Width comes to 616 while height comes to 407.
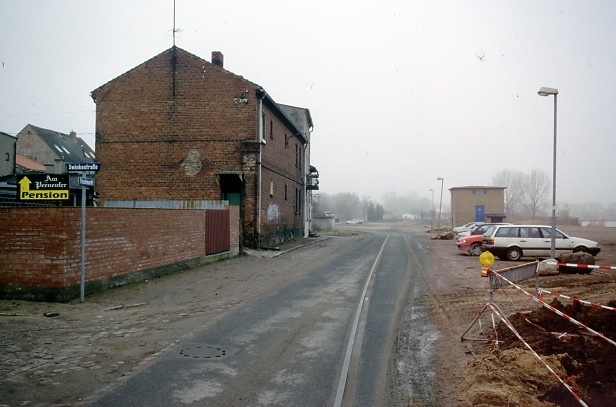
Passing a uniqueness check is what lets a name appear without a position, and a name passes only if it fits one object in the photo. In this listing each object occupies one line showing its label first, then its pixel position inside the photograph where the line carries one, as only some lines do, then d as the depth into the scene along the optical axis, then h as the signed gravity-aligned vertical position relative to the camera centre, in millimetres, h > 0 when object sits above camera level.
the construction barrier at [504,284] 5080 -1343
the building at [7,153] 37688 +4282
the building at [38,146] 55719 +7124
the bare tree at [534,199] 97500 +2742
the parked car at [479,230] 26238 -1098
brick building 22844 +3542
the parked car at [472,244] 22906 -1629
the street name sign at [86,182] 9135 +489
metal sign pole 9594 -853
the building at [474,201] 60125 +1326
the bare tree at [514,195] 98625 +3564
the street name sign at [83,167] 9391 +791
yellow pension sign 9477 +377
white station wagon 19750 -1286
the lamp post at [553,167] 14570 +1457
